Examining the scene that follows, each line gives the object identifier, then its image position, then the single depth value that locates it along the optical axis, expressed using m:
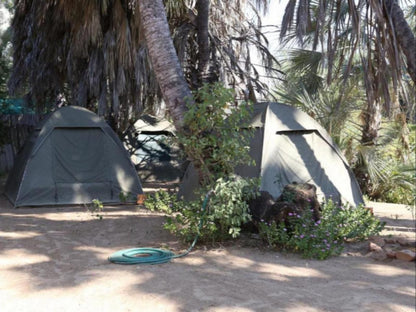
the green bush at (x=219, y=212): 5.36
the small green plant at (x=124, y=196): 9.15
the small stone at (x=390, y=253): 5.18
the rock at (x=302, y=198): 5.91
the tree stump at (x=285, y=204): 5.72
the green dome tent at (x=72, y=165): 8.84
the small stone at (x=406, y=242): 5.60
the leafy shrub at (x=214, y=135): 5.38
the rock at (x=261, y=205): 5.93
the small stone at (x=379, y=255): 5.20
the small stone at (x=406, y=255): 5.03
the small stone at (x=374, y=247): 5.41
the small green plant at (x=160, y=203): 7.95
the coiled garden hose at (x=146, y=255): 4.89
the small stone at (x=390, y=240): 5.81
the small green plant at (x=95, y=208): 7.93
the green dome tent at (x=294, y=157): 7.23
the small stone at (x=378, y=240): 5.70
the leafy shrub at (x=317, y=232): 5.36
